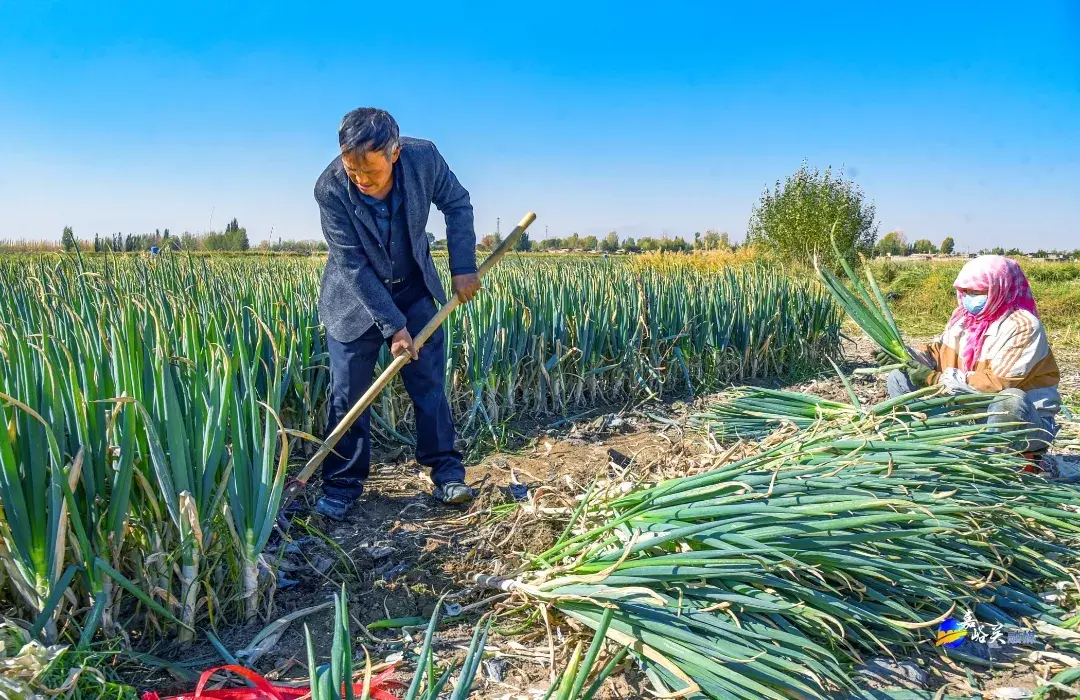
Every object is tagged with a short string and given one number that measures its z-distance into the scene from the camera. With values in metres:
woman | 2.97
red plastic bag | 1.47
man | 2.65
